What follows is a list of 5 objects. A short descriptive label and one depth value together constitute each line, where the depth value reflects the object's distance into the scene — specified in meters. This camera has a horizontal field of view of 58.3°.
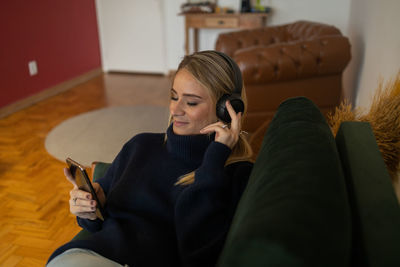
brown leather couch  2.27
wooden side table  4.21
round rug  2.66
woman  0.96
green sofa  0.48
